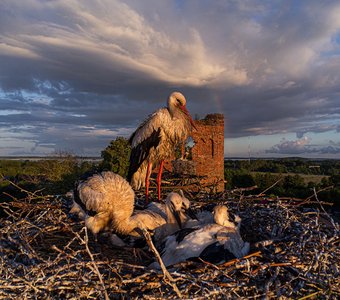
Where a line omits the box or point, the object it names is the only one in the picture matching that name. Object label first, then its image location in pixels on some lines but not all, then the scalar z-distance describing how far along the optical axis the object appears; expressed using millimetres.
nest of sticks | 2229
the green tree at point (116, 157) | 15828
